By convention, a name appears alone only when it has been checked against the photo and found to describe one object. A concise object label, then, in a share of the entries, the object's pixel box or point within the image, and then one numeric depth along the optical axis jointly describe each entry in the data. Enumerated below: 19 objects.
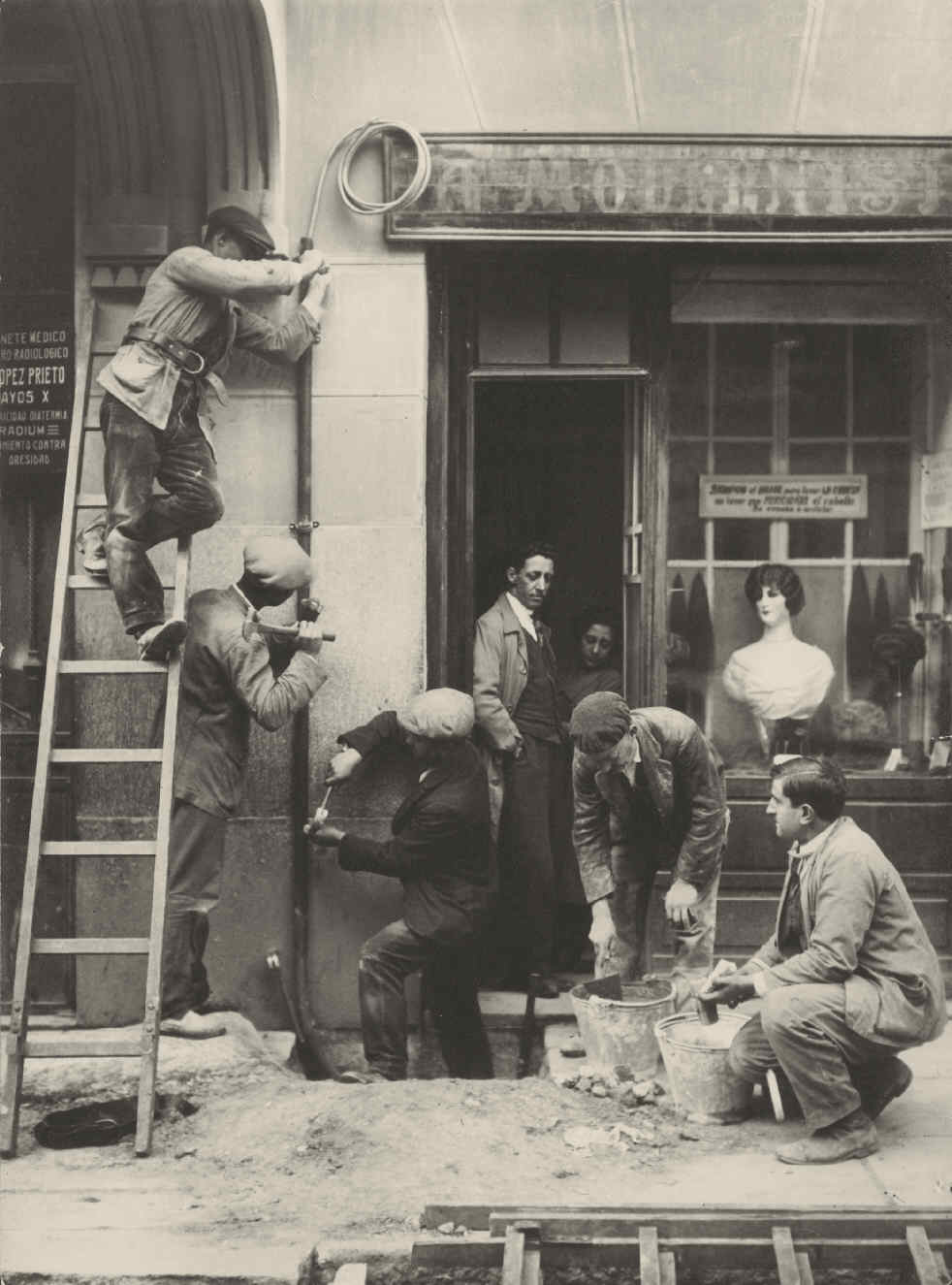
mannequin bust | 7.51
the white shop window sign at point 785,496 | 7.54
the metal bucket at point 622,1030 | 6.10
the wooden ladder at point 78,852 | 5.59
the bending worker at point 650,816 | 6.13
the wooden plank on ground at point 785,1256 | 4.44
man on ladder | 6.18
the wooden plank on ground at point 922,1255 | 4.41
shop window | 7.52
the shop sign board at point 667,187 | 6.89
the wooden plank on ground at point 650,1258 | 4.46
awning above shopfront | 6.91
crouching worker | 5.31
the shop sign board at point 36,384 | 7.09
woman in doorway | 7.84
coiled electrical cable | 6.79
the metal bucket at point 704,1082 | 5.67
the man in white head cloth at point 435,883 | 6.52
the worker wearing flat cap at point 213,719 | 6.32
